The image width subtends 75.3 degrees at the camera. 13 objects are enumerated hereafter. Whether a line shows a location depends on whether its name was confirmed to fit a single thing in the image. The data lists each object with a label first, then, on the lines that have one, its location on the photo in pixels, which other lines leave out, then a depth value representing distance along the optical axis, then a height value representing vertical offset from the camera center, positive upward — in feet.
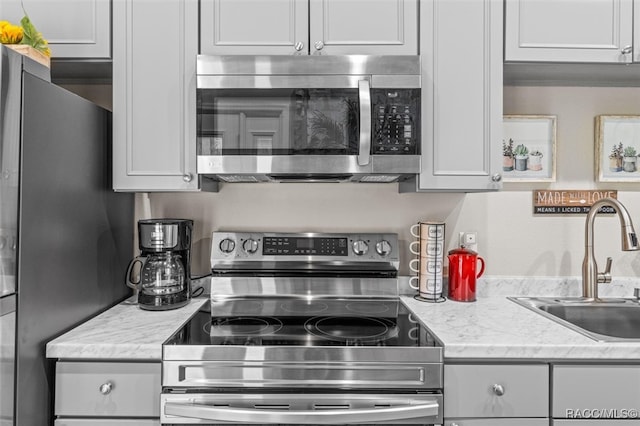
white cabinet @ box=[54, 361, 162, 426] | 3.98 -1.77
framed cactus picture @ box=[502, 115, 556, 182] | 6.04 +0.97
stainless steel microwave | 4.78 +1.17
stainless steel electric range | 3.84 -1.54
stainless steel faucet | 5.29 -0.44
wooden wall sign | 6.08 +0.19
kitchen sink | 5.57 -1.38
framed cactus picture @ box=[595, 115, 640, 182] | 6.03 +0.95
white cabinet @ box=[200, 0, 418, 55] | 4.96 +2.22
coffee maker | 5.06 -0.68
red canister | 5.52 -0.84
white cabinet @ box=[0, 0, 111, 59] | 4.99 +2.21
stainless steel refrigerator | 3.55 -0.15
